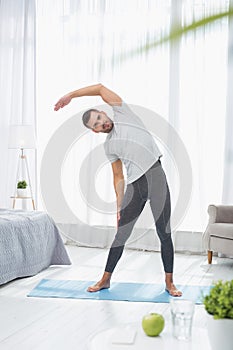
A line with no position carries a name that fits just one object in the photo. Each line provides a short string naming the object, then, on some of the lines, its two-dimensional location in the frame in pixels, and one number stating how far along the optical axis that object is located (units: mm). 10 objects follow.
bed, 3830
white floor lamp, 5531
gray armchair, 4680
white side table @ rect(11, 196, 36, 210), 5708
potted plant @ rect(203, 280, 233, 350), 1120
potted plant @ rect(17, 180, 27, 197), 5699
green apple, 1341
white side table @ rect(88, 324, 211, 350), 1271
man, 3473
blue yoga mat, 3549
